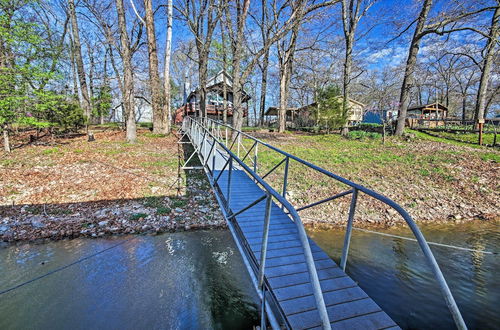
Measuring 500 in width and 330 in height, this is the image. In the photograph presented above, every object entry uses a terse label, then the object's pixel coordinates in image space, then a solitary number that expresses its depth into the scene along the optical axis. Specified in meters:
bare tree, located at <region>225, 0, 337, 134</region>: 9.31
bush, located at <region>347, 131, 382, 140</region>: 14.59
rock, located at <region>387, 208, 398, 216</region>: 6.28
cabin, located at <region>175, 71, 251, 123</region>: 24.64
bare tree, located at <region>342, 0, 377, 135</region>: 15.51
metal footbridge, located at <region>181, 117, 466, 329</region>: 1.69
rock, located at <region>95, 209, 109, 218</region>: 5.62
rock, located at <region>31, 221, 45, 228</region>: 5.18
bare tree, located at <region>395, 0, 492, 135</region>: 11.84
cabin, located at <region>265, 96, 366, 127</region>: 24.36
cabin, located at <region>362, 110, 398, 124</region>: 38.16
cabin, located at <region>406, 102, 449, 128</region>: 22.13
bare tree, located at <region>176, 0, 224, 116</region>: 12.01
